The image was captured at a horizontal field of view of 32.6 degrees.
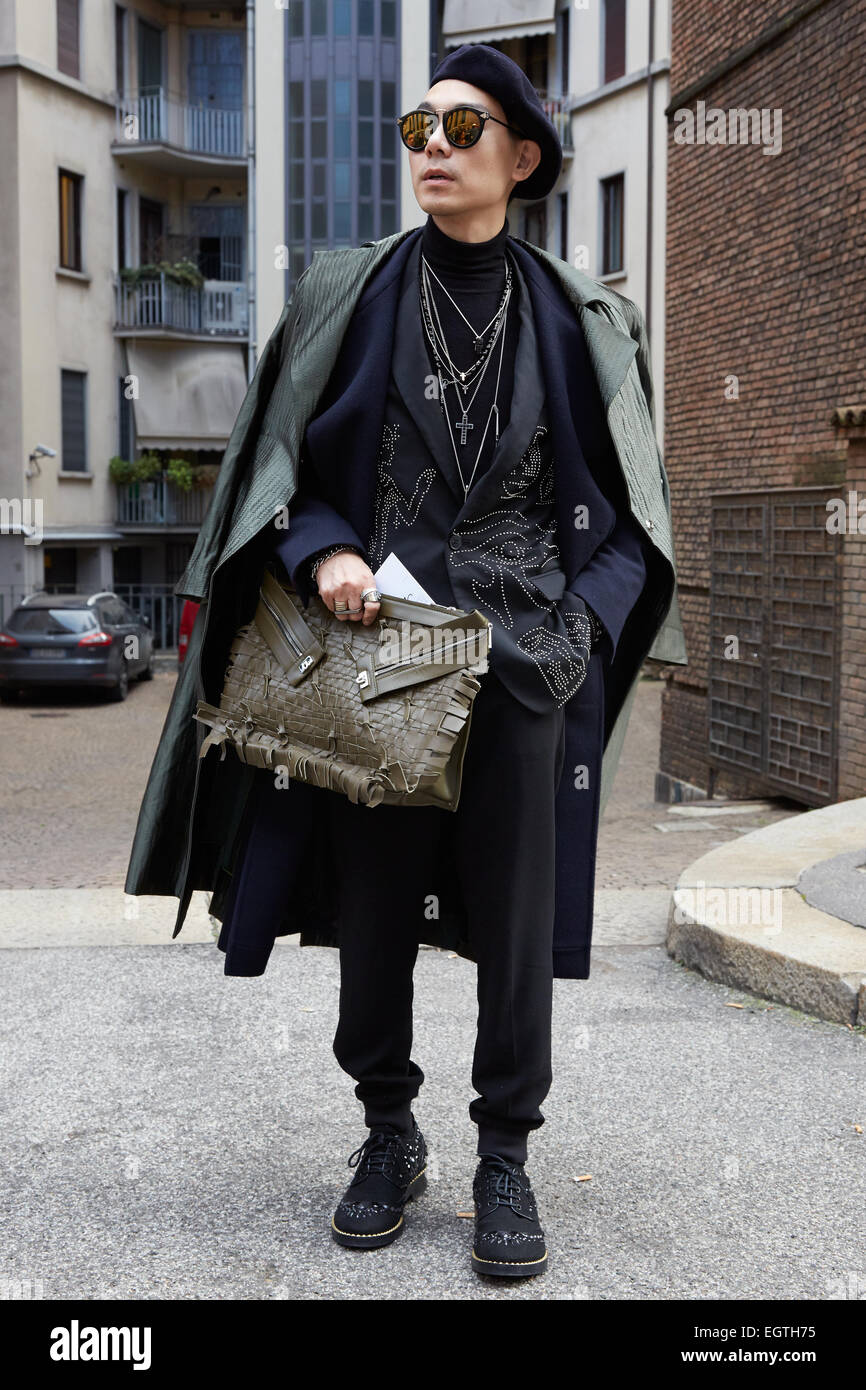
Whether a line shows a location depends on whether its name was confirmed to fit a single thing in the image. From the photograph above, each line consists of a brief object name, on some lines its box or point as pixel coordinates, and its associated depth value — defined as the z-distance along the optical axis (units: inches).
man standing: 113.6
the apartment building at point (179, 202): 1110.4
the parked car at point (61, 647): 845.2
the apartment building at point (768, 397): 400.2
